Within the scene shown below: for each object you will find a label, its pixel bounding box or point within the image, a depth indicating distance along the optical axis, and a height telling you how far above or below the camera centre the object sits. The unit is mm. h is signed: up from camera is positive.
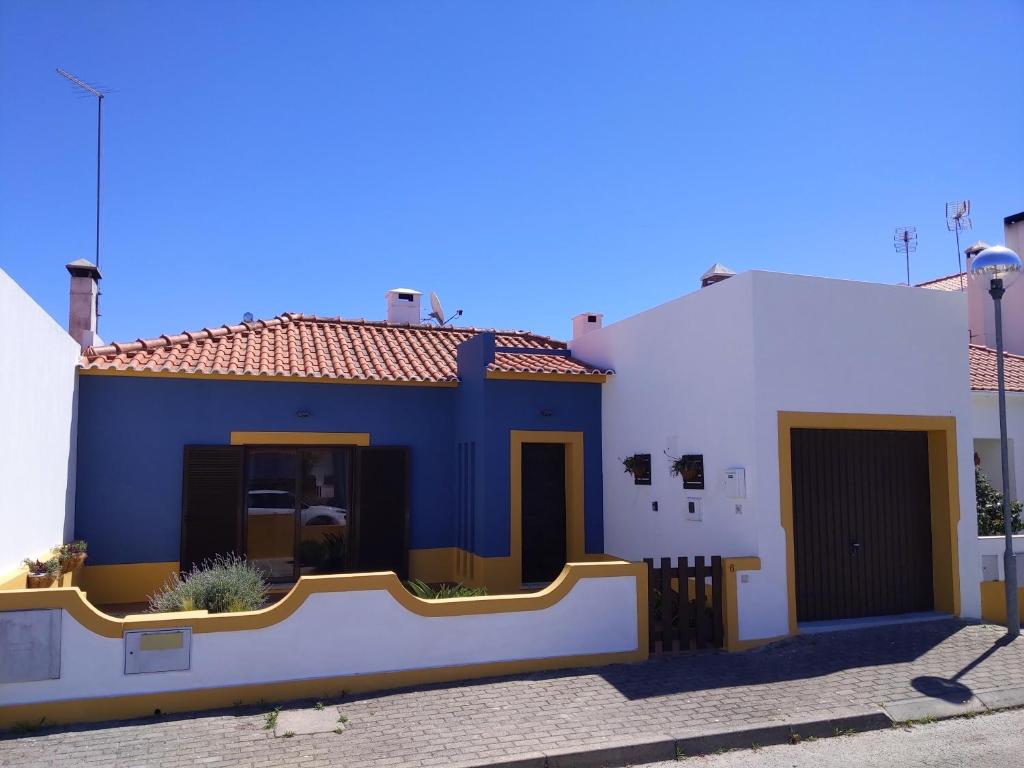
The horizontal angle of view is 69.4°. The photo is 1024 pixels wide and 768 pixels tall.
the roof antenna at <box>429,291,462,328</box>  16297 +3288
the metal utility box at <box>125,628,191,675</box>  6373 -1632
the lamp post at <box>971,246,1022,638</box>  9016 +1990
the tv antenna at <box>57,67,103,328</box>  12836 +6033
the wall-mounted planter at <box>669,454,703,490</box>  9742 -156
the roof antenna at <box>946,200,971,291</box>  19469 +6389
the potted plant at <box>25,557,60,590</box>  7699 -1177
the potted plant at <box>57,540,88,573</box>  8914 -1156
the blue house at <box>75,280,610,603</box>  10656 +6
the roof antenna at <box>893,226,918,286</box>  19578 +5723
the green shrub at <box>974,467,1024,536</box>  11133 -829
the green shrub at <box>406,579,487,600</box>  8352 -1508
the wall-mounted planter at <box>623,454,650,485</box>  10953 -140
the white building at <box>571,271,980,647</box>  8852 +160
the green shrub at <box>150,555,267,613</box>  7383 -1344
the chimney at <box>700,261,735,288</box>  13867 +3451
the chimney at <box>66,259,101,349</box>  11602 +2561
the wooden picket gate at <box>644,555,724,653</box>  8172 -1715
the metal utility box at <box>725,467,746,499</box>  8828 -299
